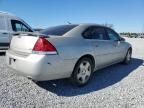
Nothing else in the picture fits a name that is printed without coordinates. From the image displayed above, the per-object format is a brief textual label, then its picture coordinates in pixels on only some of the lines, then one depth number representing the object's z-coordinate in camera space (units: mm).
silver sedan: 2146
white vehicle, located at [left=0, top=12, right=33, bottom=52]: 4660
